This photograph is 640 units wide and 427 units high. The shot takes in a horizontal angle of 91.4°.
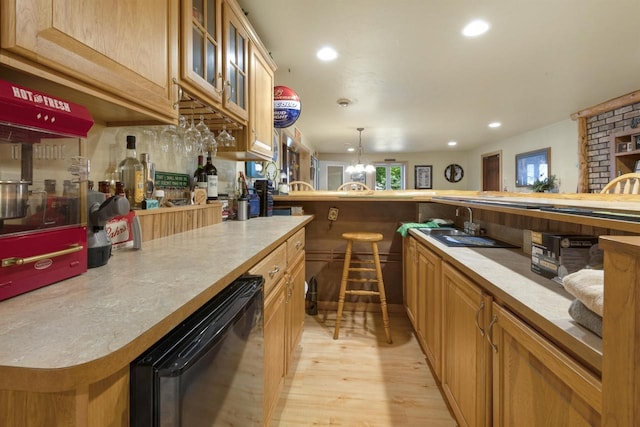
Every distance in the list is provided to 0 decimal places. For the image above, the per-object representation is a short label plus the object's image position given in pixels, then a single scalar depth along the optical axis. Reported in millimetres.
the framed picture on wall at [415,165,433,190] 9984
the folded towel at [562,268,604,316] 641
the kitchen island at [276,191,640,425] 500
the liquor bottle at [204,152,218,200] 1951
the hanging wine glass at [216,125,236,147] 1951
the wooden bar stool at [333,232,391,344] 2473
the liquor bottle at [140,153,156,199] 1398
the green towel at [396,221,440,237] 2557
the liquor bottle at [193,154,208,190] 1924
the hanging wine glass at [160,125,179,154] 1622
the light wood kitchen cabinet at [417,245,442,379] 1705
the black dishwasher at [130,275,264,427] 500
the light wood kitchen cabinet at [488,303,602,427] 642
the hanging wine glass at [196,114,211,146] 1726
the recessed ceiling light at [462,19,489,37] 2420
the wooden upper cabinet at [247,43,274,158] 2084
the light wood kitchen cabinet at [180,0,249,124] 1312
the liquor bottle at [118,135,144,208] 1315
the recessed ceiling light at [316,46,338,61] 2871
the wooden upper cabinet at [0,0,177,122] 670
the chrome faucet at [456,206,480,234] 2195
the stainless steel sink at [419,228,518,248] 1732
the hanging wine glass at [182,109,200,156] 1699
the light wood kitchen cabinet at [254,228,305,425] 1266
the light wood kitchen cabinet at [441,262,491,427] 1088
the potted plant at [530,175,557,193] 5934
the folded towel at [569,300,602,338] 659
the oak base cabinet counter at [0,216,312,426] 398
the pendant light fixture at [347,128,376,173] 8304
